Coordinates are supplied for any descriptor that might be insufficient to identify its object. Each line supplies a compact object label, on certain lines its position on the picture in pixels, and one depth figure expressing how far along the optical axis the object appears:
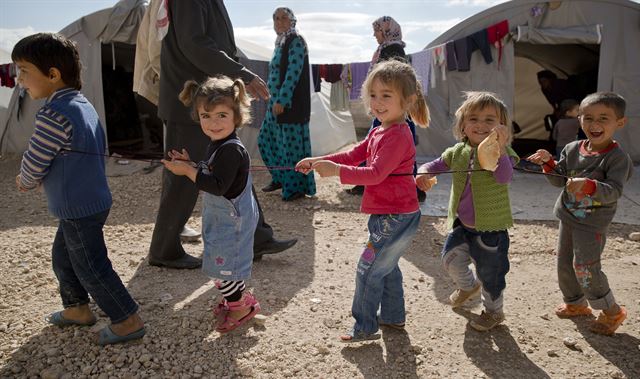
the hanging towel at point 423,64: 8.61
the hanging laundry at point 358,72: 8.53
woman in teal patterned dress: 5.69
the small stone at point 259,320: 2.94
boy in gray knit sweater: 2.77
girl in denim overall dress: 2.54
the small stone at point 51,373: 2.41
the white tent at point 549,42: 8.29
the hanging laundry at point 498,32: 8.34
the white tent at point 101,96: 8.45
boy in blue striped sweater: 2.42
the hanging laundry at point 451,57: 8.42
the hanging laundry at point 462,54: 8.39
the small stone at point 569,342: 2.85
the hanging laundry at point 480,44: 8.37
